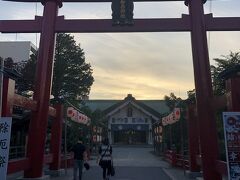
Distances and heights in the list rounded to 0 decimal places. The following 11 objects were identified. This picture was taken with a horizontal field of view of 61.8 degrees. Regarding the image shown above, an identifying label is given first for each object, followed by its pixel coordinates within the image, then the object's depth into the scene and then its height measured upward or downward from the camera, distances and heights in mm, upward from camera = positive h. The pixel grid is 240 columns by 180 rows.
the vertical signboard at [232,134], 4517 -198
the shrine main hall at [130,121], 29913 +703
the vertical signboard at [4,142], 4541 -348
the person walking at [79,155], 7170 -1017
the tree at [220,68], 11353 +3490
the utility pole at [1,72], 4503 +1256
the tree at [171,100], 20897 +2673
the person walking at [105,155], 7125 -1015
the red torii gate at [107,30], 6988 +3138
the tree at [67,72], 17836 +4885
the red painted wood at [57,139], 8795 -553
